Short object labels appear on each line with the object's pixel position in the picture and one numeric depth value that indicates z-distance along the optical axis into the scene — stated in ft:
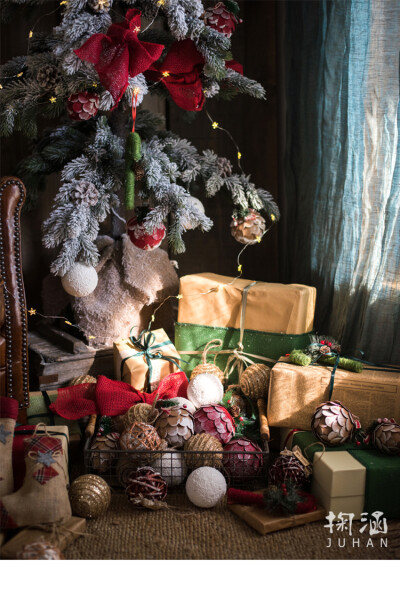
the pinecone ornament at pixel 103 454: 5.06
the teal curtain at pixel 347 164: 5.68
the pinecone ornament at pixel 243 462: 4.98
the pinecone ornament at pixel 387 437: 4.71
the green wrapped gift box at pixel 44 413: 5.57
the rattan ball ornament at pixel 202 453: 4.97
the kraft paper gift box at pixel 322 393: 5.20
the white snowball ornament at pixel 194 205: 5.84
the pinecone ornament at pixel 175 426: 5.08
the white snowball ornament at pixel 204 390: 5.54
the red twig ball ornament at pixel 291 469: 4.78
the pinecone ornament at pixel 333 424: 4.87
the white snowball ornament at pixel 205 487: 4.71
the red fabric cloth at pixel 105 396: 5.55
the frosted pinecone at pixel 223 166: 6.37
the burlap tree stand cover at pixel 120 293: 6.54
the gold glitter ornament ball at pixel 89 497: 4.54
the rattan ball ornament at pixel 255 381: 5.78
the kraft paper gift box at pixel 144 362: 5.84
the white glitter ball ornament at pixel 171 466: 4.94
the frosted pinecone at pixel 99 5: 5.23
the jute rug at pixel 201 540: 4.23
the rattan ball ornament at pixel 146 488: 4.67
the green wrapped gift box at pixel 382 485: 4.56
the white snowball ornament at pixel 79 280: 5.84
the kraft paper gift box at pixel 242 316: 5.92
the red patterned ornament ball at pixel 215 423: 5.23
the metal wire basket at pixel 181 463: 4.93
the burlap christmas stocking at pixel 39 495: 4.18
